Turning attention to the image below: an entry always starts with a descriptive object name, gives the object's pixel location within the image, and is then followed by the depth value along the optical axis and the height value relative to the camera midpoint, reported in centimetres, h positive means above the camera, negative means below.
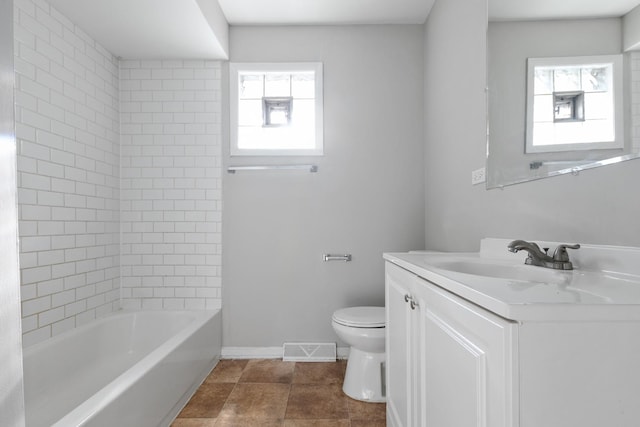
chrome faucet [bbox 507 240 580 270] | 98 -12
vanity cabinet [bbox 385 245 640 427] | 51 -23
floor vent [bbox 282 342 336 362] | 240 -101
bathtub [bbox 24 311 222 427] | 132 -82
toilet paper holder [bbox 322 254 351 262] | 243 -31
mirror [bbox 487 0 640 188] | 86 +49
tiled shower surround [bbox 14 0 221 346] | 189 +25
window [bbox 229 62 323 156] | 256 +84
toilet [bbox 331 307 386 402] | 184 -80
